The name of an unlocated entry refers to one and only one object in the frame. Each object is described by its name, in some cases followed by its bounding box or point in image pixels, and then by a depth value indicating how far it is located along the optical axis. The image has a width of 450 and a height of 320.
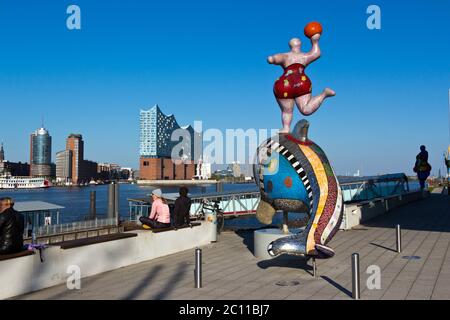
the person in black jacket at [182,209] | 13.38
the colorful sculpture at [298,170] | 8.77
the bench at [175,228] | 12.16
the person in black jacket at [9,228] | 7.85
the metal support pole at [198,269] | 8.43
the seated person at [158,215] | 12.23
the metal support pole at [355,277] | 7.27
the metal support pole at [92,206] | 44.50
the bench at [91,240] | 9.20
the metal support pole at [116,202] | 40.28
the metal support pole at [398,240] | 12.02
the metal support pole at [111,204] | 41.67
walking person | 28.84
